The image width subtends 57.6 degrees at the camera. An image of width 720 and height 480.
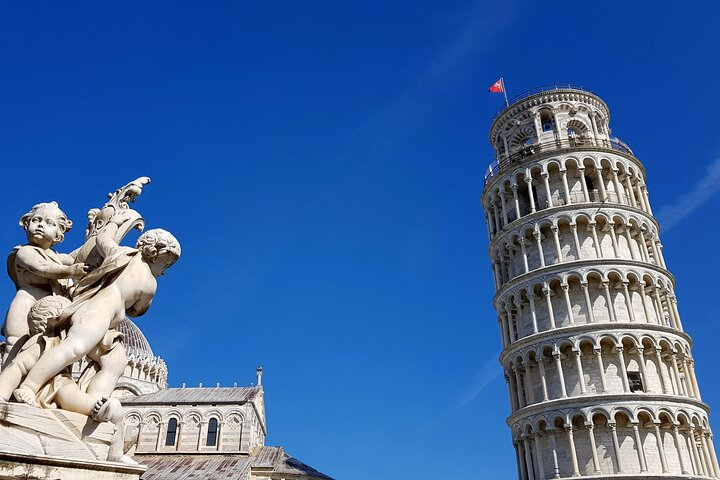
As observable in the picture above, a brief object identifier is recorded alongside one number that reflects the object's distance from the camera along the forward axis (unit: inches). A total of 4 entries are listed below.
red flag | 1822.1
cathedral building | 1672.0
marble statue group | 179.9
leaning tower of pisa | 1312.7
